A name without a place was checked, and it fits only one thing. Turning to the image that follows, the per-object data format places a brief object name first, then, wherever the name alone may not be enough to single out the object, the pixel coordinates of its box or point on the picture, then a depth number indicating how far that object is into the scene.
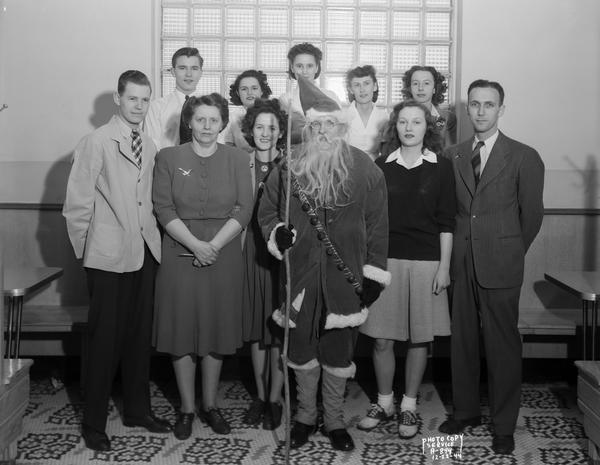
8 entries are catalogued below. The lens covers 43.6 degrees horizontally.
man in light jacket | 3.48
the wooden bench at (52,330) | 4.55
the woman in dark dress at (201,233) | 3.61
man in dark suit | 3.65
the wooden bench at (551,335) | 4.59
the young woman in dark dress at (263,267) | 3.80
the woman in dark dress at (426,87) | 4.59
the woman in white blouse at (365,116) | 4.71
